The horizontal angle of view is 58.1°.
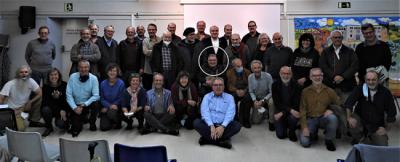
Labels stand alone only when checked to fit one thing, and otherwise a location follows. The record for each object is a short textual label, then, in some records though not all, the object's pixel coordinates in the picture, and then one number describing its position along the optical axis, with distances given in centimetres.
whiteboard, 710
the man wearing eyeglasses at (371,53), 495
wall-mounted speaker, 777
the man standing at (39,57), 590
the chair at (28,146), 303
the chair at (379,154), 272
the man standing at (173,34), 574
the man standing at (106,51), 564
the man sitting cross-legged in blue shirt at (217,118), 455
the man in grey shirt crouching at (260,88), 510
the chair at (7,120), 365
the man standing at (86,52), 542
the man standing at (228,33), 578
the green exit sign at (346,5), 751
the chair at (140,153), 267
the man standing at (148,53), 561
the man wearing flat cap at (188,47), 548
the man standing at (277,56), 529
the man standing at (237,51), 550
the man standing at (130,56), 564
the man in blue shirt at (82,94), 498
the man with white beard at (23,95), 499
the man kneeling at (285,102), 473
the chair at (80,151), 279
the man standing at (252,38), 583
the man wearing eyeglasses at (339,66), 492
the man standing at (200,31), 588
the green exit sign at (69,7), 795
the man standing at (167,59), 543
